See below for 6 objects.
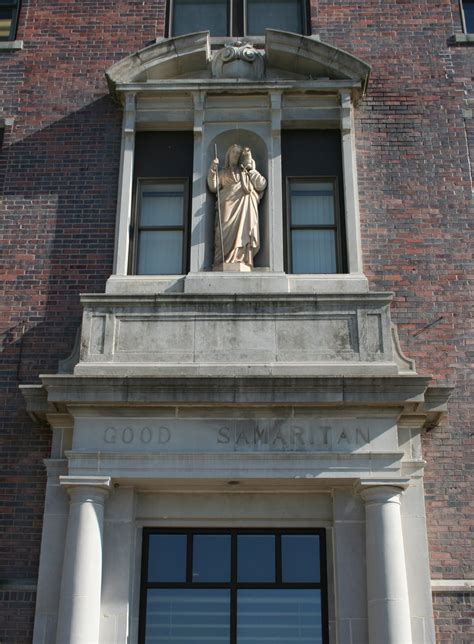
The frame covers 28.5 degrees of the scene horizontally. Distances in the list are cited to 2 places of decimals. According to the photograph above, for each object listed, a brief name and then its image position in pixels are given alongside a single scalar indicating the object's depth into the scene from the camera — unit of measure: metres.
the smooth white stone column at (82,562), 10.47
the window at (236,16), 14.92
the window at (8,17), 15.01
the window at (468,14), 14.70
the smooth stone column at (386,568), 10.32
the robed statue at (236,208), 12.68
